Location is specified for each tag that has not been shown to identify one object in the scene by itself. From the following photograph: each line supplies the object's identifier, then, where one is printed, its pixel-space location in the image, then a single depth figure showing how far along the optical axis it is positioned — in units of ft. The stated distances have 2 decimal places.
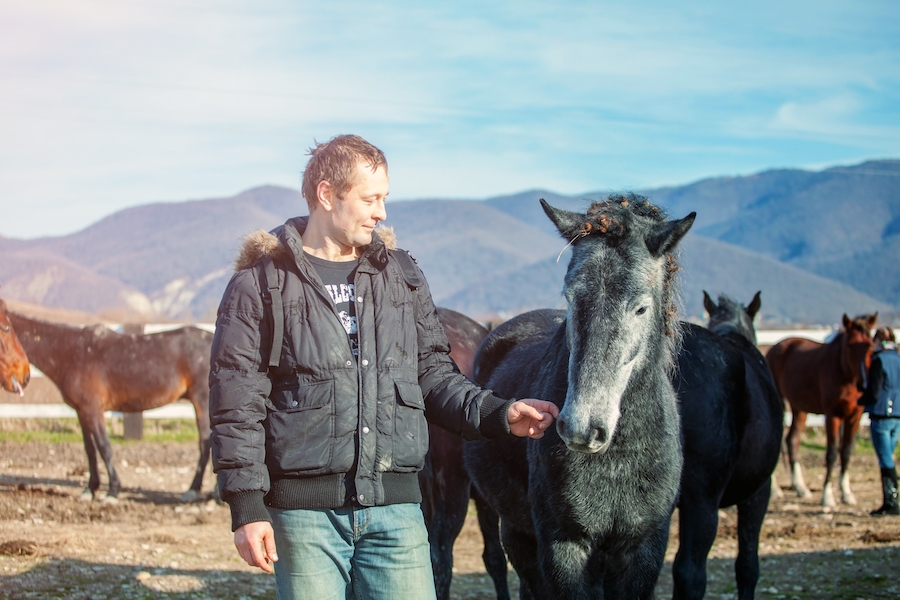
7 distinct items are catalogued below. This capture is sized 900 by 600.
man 8.03
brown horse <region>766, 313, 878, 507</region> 33.83
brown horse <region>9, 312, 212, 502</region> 31.68
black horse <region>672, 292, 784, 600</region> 14.98
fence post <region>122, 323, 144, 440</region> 40.45
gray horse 9.87
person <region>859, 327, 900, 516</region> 31.53
